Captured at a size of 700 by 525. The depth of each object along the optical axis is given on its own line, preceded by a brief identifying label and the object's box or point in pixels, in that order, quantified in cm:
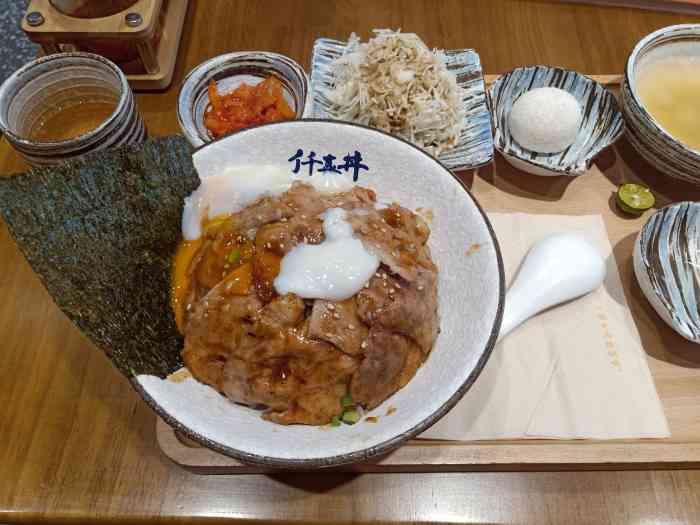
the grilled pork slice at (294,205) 28
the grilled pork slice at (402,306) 25
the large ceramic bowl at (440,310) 23
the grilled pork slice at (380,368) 25
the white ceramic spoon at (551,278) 31
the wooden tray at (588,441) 28
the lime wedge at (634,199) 36
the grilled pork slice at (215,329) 24
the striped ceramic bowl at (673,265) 31
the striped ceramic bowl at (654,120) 35
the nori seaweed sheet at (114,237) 25
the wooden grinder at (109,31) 39
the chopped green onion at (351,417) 25
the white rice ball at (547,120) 37
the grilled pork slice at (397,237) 26
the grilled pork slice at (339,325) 24
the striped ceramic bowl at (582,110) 38
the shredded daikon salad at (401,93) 40
